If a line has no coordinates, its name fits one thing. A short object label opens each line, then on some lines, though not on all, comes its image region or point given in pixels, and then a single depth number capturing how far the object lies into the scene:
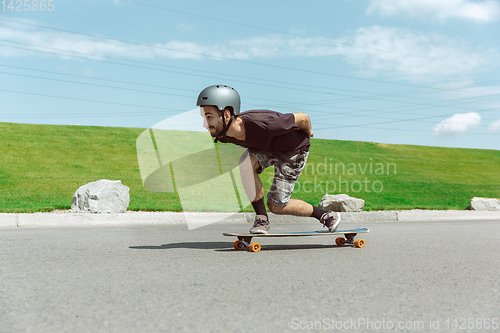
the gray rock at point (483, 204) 14.31
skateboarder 4.87
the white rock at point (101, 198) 9.76
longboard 5.14
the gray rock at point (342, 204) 11.84
